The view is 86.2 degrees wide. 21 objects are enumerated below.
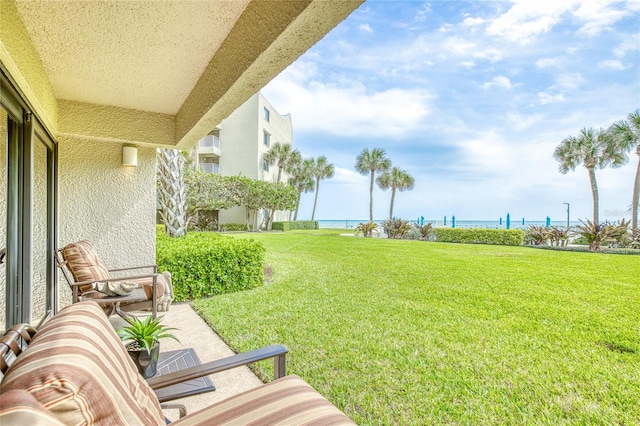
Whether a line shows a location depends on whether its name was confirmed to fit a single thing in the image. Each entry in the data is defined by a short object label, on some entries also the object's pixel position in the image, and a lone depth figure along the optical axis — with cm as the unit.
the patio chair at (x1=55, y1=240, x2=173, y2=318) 360
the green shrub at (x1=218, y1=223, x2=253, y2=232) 2333
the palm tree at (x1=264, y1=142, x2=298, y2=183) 2745
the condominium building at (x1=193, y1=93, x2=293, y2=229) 2403
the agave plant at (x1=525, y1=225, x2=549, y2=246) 1438
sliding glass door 242
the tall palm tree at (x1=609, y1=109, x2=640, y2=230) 1598
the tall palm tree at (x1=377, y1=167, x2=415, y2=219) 3145
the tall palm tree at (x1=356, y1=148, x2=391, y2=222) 3102
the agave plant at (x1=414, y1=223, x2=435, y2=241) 1723
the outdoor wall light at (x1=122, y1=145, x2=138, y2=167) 473
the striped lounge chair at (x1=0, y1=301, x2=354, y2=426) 80
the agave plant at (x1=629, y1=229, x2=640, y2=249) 1230
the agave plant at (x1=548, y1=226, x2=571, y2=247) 1366
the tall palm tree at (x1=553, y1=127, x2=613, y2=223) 1783
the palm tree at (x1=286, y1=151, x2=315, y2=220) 2966
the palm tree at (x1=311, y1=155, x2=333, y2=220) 3459
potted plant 187
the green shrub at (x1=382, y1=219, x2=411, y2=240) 1786
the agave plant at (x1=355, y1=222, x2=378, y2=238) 1941
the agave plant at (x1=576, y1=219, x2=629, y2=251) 1234
